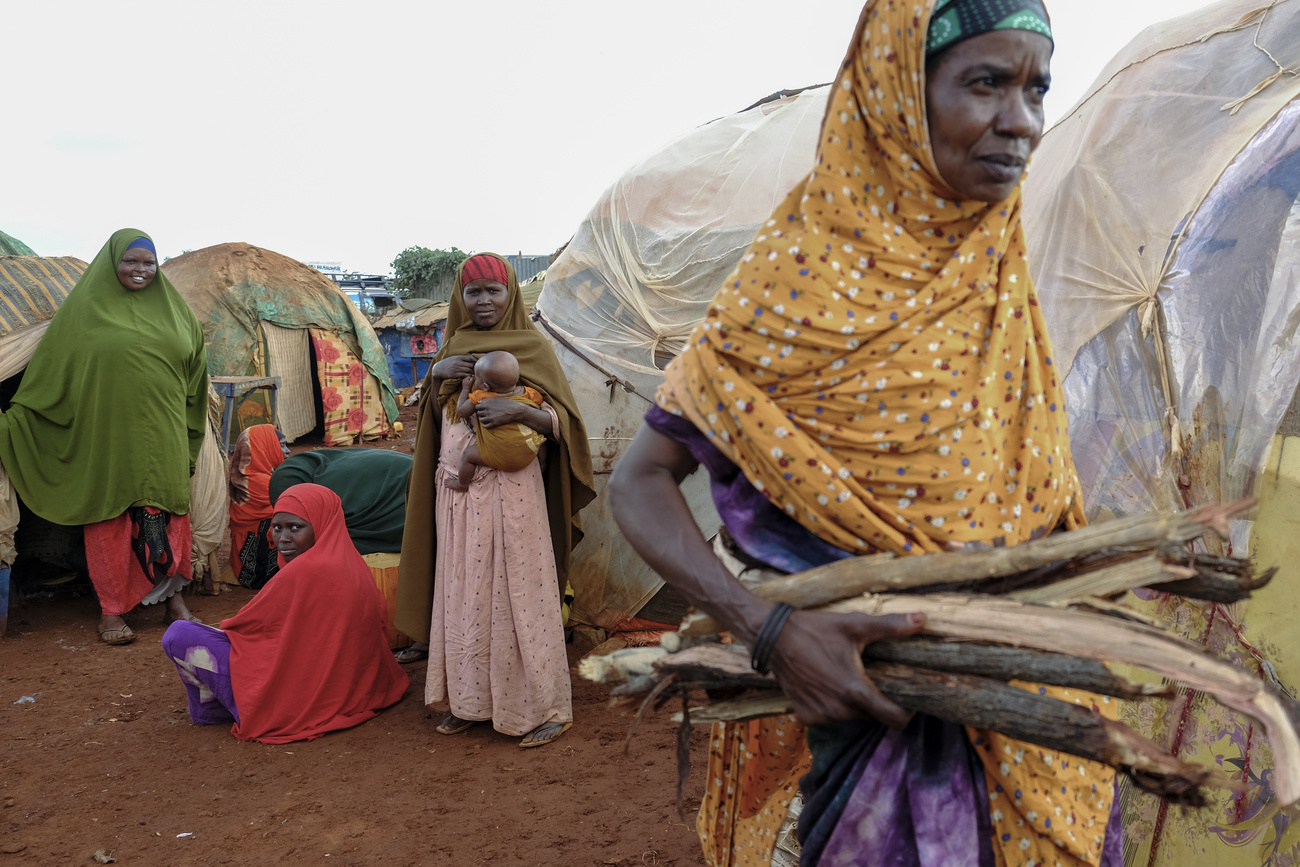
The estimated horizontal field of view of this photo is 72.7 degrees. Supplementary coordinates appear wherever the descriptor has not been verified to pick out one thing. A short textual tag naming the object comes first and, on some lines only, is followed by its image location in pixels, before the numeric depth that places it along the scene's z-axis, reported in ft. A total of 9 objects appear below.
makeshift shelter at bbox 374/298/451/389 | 65.26
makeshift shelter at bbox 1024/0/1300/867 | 7.77
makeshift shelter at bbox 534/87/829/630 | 18.61
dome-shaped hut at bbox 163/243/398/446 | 42.01
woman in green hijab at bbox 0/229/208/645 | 18.85
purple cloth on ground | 14.57
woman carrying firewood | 4.23
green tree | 90.27
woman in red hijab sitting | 14.52
